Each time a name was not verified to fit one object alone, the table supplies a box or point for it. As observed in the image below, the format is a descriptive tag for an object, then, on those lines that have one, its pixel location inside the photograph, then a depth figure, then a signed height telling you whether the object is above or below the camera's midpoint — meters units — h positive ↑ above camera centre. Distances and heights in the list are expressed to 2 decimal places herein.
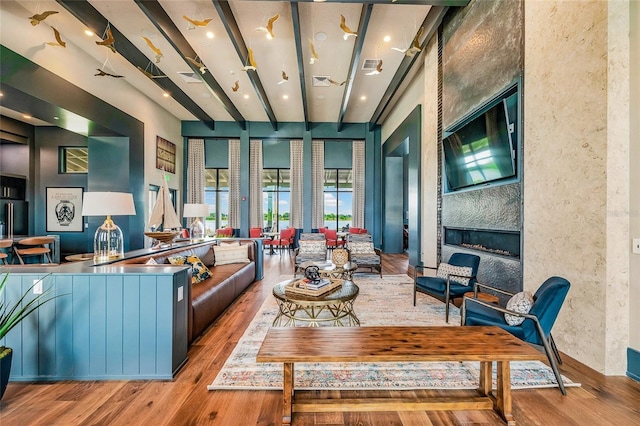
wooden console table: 1.61 -0.86
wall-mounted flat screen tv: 3.10 +0.83
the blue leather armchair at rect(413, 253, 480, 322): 3.40 -0.94
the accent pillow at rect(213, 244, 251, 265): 4.70 -0.75
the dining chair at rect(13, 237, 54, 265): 5.30 -0.75
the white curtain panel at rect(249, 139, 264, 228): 9.53 +0.99
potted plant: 1.79 -0.78
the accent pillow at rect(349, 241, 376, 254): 6.04 -0.80
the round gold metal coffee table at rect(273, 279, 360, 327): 2.70 -0.90
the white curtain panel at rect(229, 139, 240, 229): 9.45 +1.05
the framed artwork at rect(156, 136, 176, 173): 7.72 +1.74
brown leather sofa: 2.81 -0.95
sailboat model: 4.81 -0.01
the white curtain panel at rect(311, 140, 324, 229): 9.64 +1.11
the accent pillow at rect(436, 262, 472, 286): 3.52 -0.80
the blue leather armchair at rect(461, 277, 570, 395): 2.03 -0.82
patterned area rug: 2.05 -1.32
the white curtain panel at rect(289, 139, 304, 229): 9.60 +1.07
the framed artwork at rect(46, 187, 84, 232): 6.78 +0.07
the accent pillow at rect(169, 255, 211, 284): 3.42 -0.74
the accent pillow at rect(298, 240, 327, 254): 6.07 -0.78
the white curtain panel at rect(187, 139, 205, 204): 9.38 +1.46
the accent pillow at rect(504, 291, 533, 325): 2.26 -0.81
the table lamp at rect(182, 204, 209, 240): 4.99 +0.02
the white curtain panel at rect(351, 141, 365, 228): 9.63 +1.04
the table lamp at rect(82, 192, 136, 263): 2.76 -0.01
